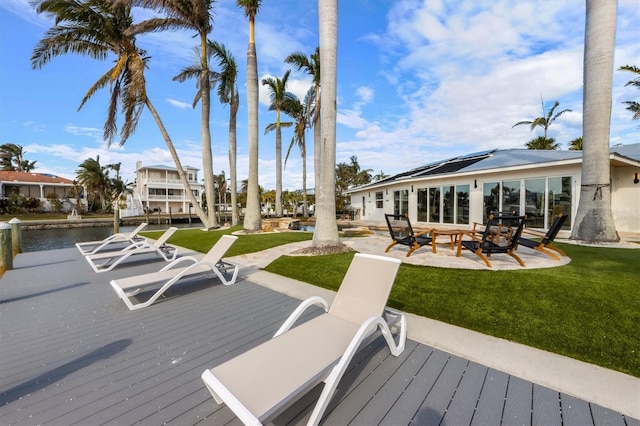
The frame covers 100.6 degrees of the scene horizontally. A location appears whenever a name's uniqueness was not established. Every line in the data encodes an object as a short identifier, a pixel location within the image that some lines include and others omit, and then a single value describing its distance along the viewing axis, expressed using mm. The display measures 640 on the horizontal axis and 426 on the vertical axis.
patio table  6846
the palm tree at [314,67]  19484
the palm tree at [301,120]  22359
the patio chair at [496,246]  5551
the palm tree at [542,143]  27828
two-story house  50469
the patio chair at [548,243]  5938
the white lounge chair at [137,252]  7062
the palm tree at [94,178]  45562
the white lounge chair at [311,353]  1736
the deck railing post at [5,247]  6996
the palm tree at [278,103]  22641
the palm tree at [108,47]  13239
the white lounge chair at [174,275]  4430
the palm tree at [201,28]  13648
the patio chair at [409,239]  6831
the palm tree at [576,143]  27223
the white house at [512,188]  11852
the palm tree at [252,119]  13906
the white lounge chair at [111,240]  9585
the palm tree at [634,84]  13275
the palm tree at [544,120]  26884
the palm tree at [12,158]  51312
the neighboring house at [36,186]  39469
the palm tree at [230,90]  17047
